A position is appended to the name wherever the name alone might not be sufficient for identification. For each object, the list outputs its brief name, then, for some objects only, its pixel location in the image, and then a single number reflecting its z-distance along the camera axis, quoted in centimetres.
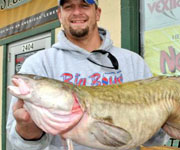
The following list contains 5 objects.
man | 240
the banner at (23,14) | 554
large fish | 175
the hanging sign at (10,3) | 620
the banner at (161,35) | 366
